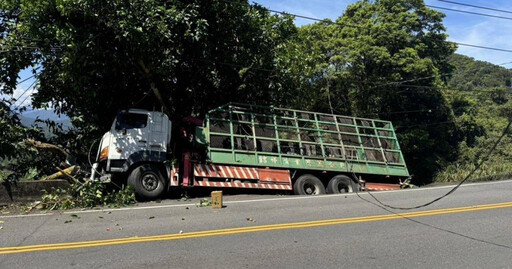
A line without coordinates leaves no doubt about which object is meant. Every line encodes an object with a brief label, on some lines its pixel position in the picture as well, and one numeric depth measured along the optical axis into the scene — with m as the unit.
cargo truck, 10.76
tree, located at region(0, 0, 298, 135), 10.17
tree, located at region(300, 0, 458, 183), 24.66
